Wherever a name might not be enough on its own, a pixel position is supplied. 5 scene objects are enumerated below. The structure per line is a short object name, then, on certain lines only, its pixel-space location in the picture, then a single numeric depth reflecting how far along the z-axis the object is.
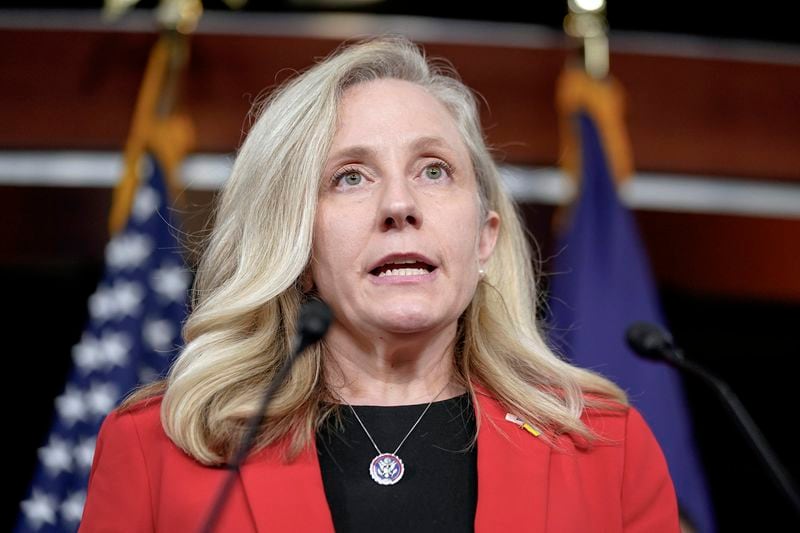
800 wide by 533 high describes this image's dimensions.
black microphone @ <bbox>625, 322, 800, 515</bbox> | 2.27
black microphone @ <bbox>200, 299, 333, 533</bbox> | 2.27
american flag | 2.87
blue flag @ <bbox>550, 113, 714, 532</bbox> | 2.97
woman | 2.41
